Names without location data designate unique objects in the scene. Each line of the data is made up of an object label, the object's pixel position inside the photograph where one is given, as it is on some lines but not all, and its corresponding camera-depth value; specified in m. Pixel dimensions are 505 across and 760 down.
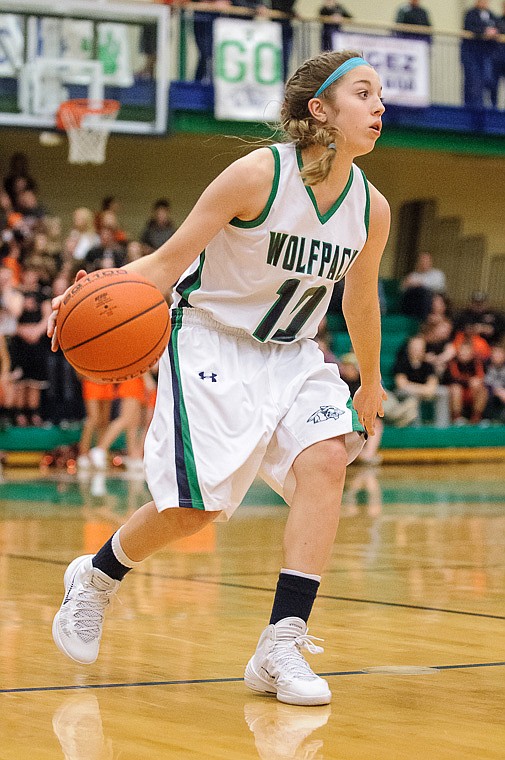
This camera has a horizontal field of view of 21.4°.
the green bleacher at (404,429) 16.03
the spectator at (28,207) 15.15
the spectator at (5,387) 13.41
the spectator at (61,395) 13.99
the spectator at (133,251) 13.58
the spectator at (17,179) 15.73
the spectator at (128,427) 12.41
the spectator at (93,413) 12.74
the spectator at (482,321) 18.34
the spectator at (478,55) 18.67
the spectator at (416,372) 16.06
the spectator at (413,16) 18.53
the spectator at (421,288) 18.66
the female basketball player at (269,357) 3.54
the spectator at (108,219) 15.20
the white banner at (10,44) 14.20
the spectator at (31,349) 13.58
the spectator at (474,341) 17.41
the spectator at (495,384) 17.19
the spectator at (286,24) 16.91
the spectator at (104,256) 13.71
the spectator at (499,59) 18.83
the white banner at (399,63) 17.55
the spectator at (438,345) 16.62
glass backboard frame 14.34
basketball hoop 14.45
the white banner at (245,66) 16.72
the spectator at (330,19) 17.38
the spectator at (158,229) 15.92
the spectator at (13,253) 14.07
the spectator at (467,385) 16.78
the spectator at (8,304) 13.38
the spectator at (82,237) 14.58
